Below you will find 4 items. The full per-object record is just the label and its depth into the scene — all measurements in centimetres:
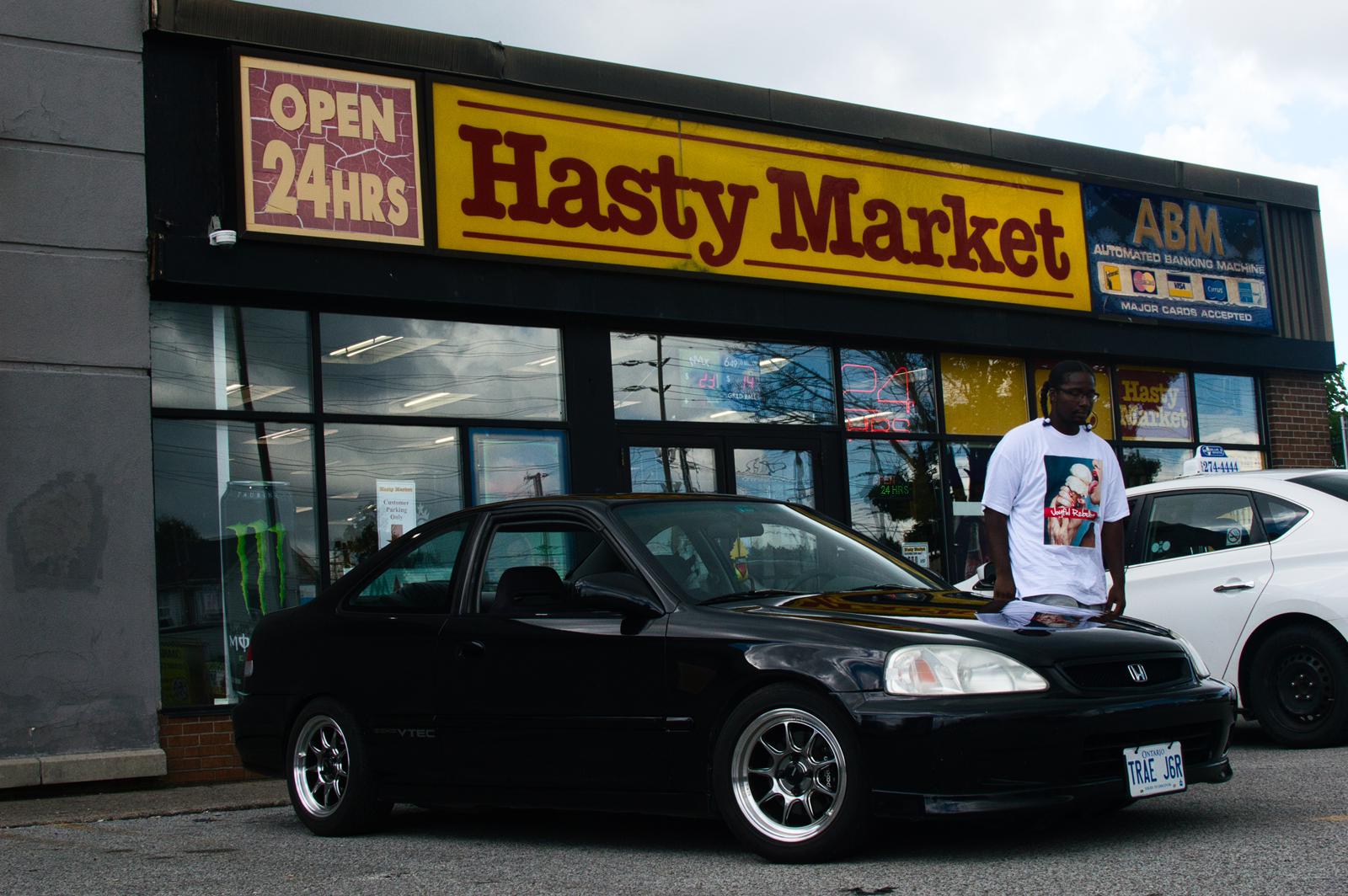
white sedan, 813
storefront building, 998
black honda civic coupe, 511
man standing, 678
